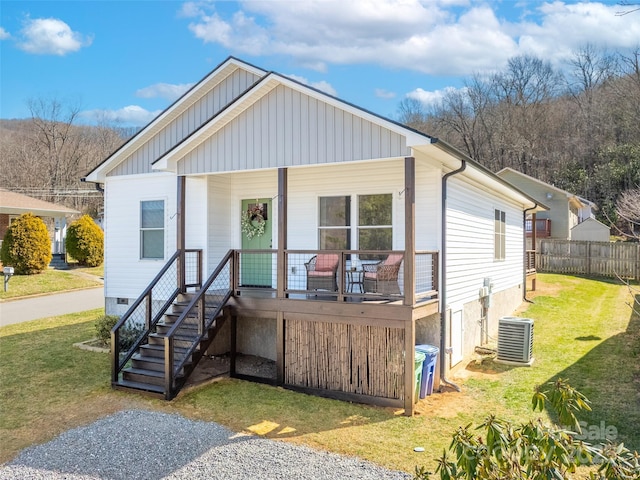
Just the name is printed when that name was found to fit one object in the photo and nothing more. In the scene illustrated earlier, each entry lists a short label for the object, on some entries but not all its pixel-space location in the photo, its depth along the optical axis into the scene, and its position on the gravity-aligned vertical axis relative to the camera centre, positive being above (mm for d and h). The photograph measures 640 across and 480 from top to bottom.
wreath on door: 10734 +421
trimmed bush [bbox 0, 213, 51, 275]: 21281 -356
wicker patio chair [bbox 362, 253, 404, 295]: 8297 -662
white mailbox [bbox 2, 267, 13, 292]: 18359 -1398
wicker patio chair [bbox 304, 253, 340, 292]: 8852 -669
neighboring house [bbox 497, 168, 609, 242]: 28750 +1413
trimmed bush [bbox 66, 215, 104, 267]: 25625 -199
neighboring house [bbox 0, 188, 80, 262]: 24438 +1387
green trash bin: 7641 -2009
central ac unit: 9859 -2049
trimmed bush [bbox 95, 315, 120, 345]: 10805 -1972
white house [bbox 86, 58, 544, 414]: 7754 +31
